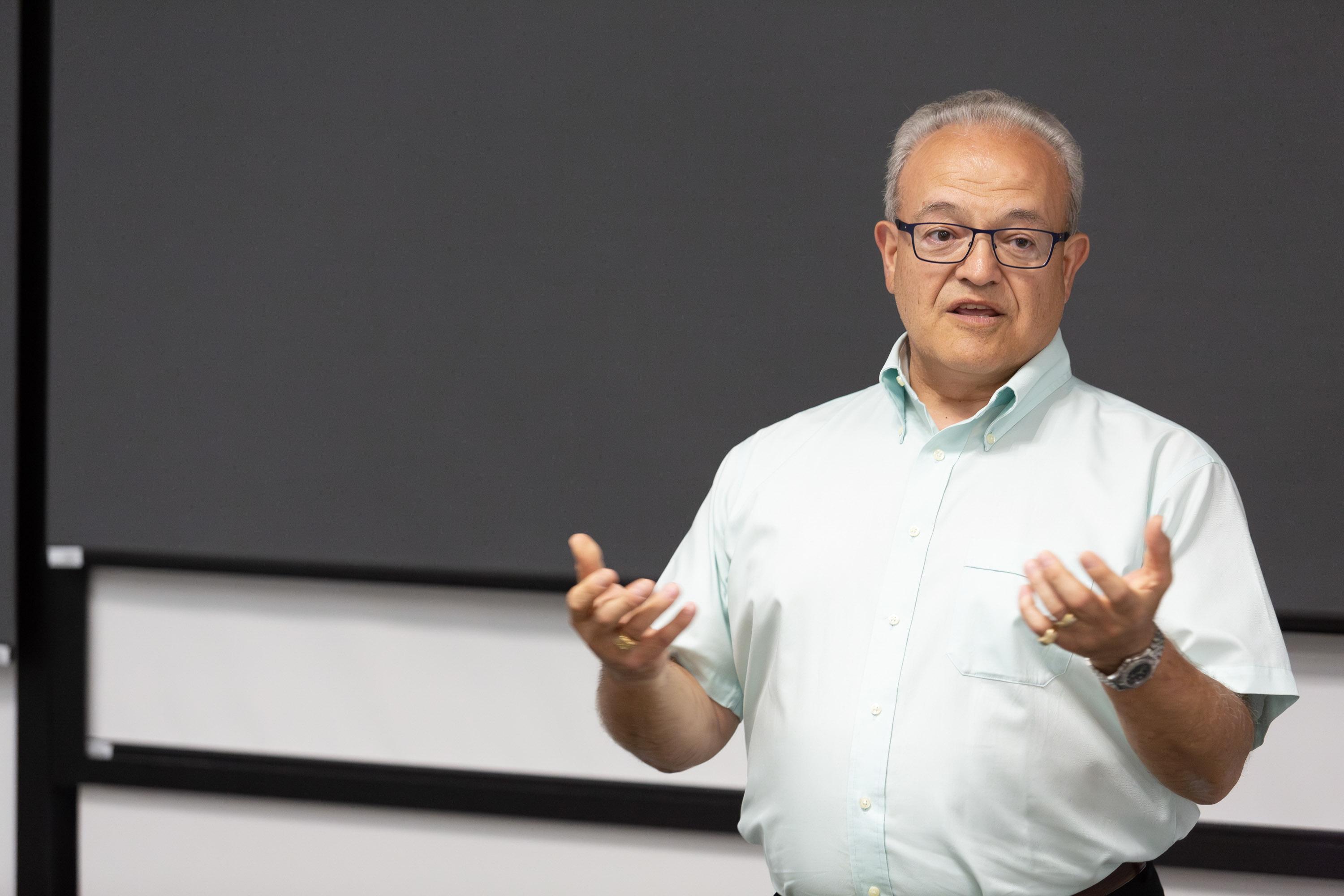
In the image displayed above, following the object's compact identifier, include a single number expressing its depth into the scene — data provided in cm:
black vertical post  499
